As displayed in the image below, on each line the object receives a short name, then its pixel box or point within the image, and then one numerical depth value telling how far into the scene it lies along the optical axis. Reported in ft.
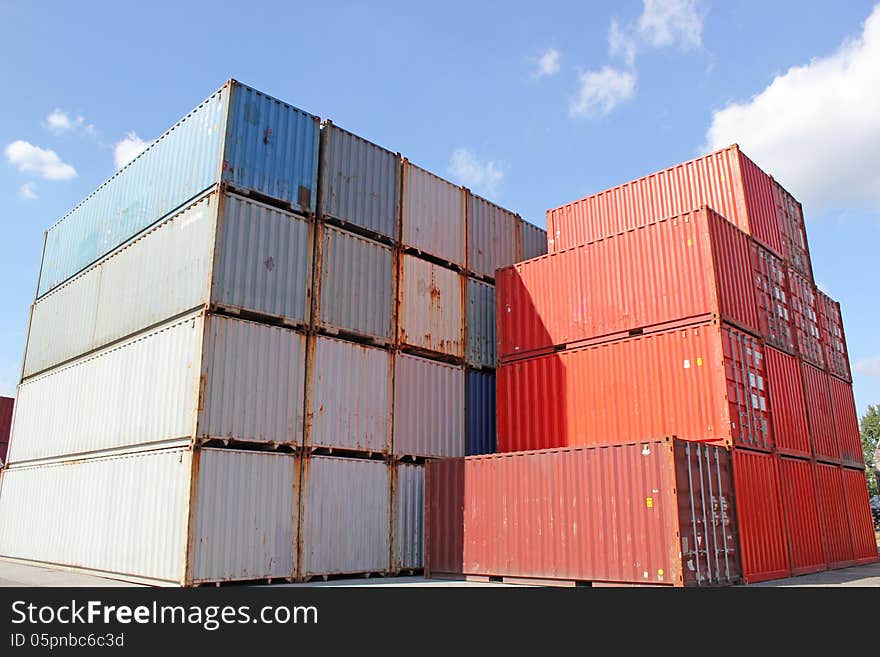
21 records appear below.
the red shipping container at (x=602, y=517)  39.37
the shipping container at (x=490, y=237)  66.28
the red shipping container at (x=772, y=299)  53.98
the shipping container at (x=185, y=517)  42.06
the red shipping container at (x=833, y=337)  65.82
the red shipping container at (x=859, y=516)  59.21
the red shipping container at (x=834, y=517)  54.13
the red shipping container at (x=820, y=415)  57.47
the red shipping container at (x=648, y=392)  46.34
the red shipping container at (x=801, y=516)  48.88
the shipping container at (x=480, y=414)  60.70
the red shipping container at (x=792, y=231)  62.90
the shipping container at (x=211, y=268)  46.93
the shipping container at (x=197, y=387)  44.47
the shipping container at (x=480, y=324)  63.16
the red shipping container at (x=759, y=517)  43.80
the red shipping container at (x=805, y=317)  59.72
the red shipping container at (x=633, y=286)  49.21
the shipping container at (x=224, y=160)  49.14
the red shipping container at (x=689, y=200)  57.47
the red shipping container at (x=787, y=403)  51.49
